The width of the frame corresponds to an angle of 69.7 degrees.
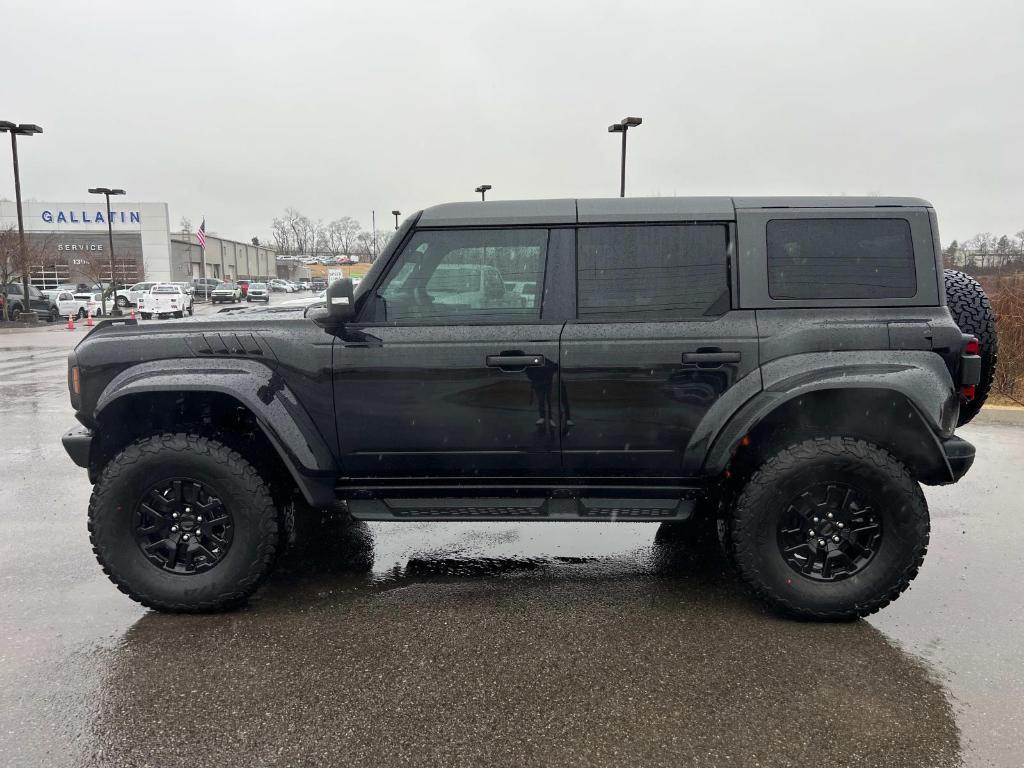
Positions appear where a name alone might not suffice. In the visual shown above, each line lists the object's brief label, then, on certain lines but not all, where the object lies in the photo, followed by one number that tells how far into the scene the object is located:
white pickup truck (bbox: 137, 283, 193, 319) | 27.28
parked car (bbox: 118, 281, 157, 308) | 39.44
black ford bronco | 3.36
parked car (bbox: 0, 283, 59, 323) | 28.45
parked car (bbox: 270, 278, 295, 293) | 72.98
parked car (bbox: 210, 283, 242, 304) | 43.19
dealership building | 57.56
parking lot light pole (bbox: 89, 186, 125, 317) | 33.71
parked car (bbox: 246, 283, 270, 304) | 47.66
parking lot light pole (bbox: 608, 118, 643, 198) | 25.84
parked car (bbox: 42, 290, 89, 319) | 31.88
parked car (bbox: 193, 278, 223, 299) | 52.13
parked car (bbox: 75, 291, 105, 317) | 32.34
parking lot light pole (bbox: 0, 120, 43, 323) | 26.19
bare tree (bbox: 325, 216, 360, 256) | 124.06
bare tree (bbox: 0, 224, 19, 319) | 26.44
